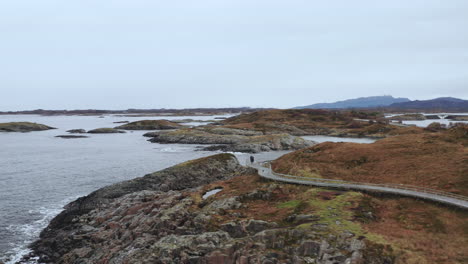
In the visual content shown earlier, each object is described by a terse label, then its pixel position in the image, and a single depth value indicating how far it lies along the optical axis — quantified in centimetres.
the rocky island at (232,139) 12462
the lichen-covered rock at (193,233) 2888
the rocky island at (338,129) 16832
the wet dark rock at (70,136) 17682
